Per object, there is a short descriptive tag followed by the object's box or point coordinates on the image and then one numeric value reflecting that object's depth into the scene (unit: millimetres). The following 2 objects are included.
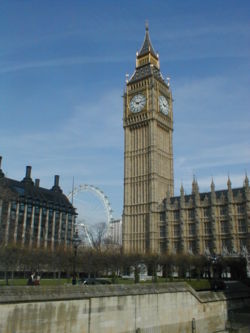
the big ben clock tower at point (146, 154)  98688
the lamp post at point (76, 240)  33581
